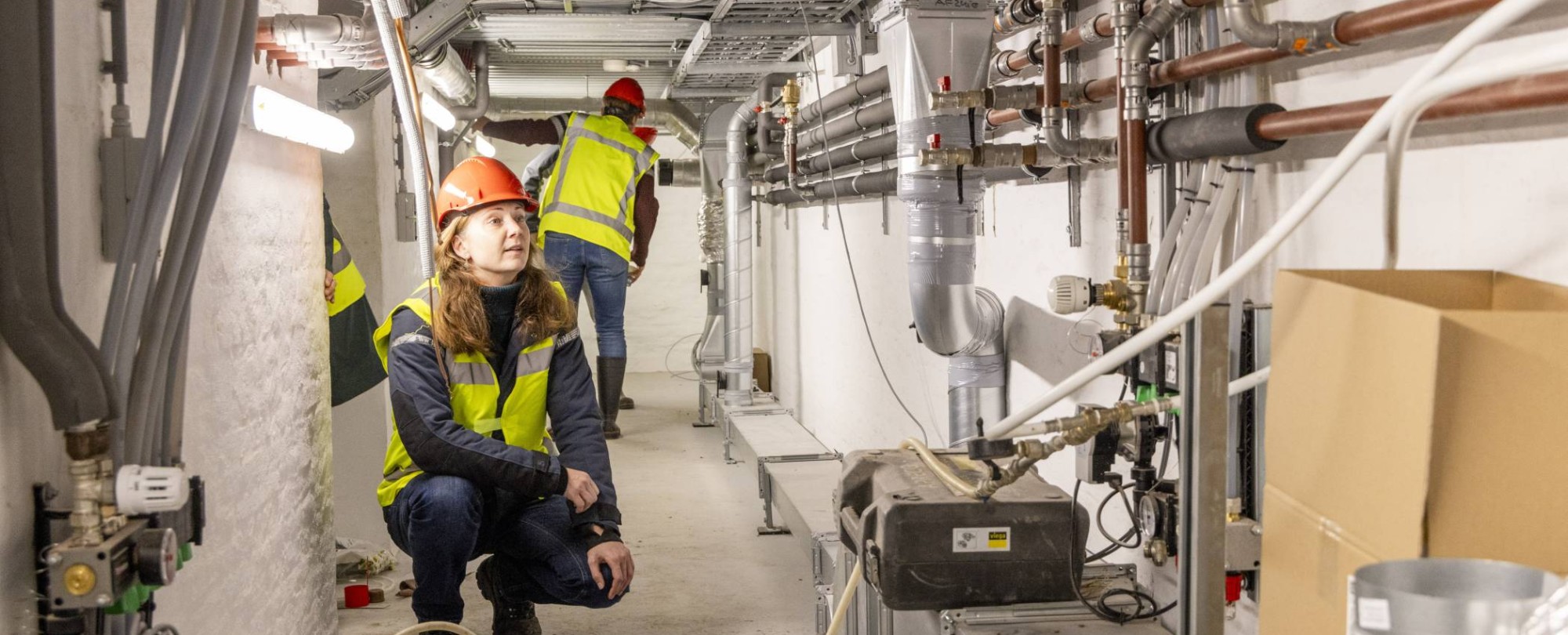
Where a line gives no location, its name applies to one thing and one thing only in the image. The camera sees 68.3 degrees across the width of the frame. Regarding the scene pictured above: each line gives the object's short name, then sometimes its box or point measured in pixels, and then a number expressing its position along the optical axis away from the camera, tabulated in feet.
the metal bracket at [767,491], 11.13
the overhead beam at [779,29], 11.92
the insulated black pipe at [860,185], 10.05
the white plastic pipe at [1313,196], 2.34
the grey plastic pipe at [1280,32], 4.14
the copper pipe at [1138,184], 5.10
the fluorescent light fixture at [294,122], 5.31
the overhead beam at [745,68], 15.47
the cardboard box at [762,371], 19.90
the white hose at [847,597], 5.54
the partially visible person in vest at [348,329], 8.90
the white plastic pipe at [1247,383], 3.60
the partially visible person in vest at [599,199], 13.67
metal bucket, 2.01
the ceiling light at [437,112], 12.19
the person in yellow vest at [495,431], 6.88
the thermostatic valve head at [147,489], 3.65
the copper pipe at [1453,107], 3.20
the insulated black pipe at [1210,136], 4.53
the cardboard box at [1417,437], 2.39
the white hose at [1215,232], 4.75
